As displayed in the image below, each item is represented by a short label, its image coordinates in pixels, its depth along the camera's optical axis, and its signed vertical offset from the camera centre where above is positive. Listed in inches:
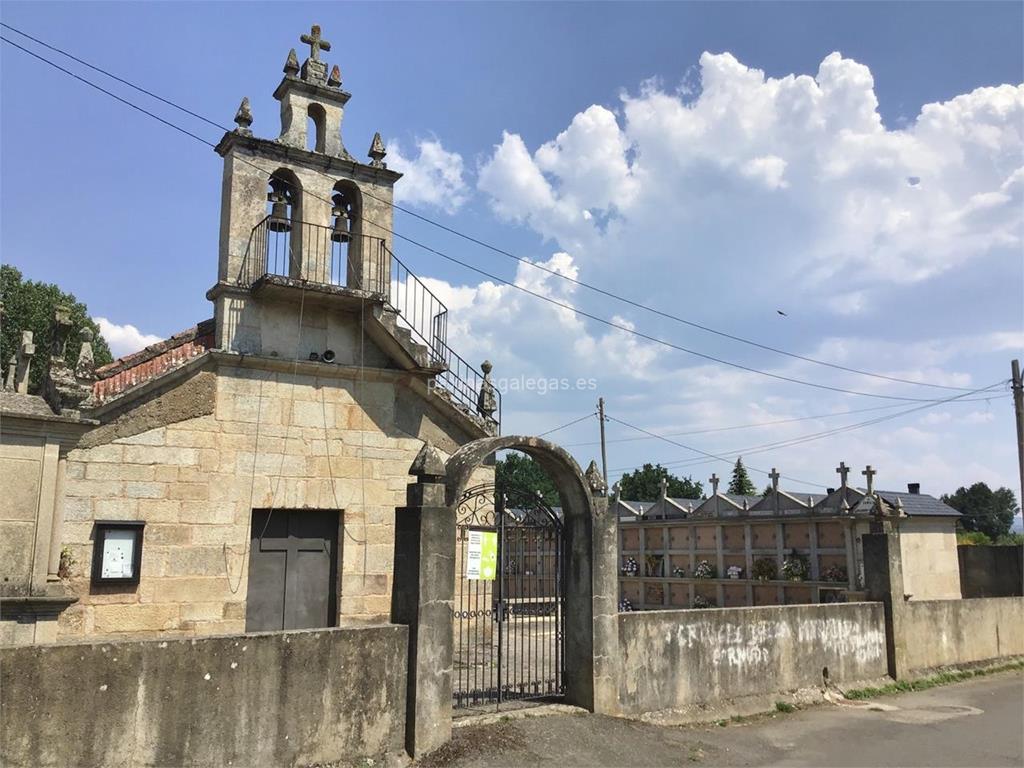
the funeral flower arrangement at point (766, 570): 727.7 -38.8
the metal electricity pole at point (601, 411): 1341.0 +210.9
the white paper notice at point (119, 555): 378.4 -14.8
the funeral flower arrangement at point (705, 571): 788.0 -43.4
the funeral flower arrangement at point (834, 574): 667.0 -39.0
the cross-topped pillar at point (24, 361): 402.6 +90.1
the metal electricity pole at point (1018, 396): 791.5 +142.4
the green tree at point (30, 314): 1081.4 +305.2
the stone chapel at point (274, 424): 386.6 +58.6
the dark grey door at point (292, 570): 423.2 -25.0
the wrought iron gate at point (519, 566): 333.4 -17.7
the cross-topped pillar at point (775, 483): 758.9 +46.5
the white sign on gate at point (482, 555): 334.6 -12.1
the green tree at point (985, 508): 3132.4 +96.6
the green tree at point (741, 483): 2250.2 +138.2
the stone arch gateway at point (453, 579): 279.0 -21.0
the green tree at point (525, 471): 2587.8 +196.7
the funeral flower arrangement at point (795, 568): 698.8 -35.5
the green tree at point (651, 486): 2674.7 +152.7
